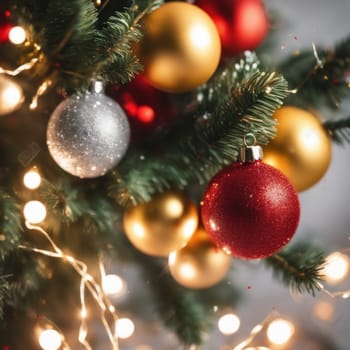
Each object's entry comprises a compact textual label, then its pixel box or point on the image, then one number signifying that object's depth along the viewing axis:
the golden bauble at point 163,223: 0.70
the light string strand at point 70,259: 0.71
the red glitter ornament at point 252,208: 0.56
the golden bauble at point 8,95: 0.64
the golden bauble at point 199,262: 0.74
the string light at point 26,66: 0.62
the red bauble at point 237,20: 0.66
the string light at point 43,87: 0.64
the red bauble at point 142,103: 0.73
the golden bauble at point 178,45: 0.61
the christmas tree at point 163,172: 0.58
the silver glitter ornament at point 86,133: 0.60
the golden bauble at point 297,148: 0.66
